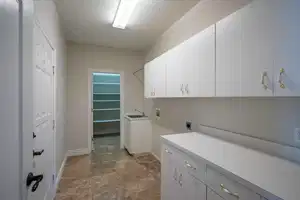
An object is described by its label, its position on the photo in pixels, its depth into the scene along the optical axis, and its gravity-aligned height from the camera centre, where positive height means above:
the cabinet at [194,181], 1.06 -0.63
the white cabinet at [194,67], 1.65 +0.39
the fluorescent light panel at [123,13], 2.27 +1.31
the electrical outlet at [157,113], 3.71 -0.28
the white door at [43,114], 1.56 -0.15
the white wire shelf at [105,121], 6.15 -0.75
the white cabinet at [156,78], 2.70 +0.40
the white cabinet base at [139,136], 3.93 -0.84
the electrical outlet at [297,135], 1.25 -0.25
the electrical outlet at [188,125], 2.56 -0.38
